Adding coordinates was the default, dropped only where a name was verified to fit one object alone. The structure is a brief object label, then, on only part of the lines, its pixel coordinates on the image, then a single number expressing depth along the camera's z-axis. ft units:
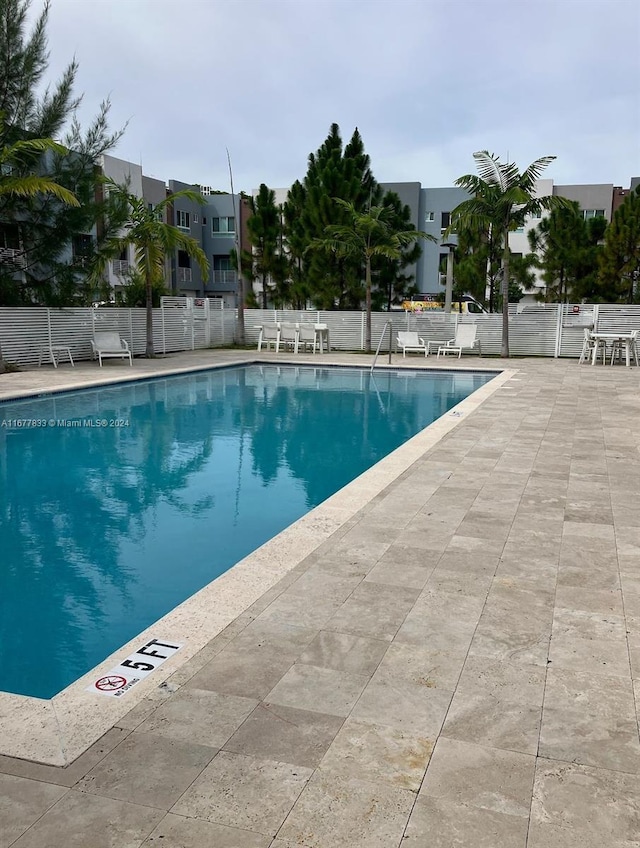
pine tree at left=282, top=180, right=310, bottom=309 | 73.00
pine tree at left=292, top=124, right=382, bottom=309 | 69.00
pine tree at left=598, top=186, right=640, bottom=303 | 69.36
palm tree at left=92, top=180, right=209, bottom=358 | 51.49
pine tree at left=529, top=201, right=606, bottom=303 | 75.82
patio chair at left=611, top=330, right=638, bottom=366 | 52.24
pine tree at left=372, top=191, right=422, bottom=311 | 71.56
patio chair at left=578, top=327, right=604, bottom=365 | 55.11
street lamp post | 68.04
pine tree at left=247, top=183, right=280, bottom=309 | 75.87
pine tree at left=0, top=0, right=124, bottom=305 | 47.80
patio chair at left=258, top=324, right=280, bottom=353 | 64.95
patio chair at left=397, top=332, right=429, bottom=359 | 61.46
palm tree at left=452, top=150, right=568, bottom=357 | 57.77
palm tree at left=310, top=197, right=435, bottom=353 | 62.08
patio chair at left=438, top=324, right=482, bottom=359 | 60.44
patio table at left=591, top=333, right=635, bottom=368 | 51.90
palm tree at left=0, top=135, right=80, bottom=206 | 40.91
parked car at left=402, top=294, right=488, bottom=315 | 80.53
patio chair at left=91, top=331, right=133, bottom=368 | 50.44
